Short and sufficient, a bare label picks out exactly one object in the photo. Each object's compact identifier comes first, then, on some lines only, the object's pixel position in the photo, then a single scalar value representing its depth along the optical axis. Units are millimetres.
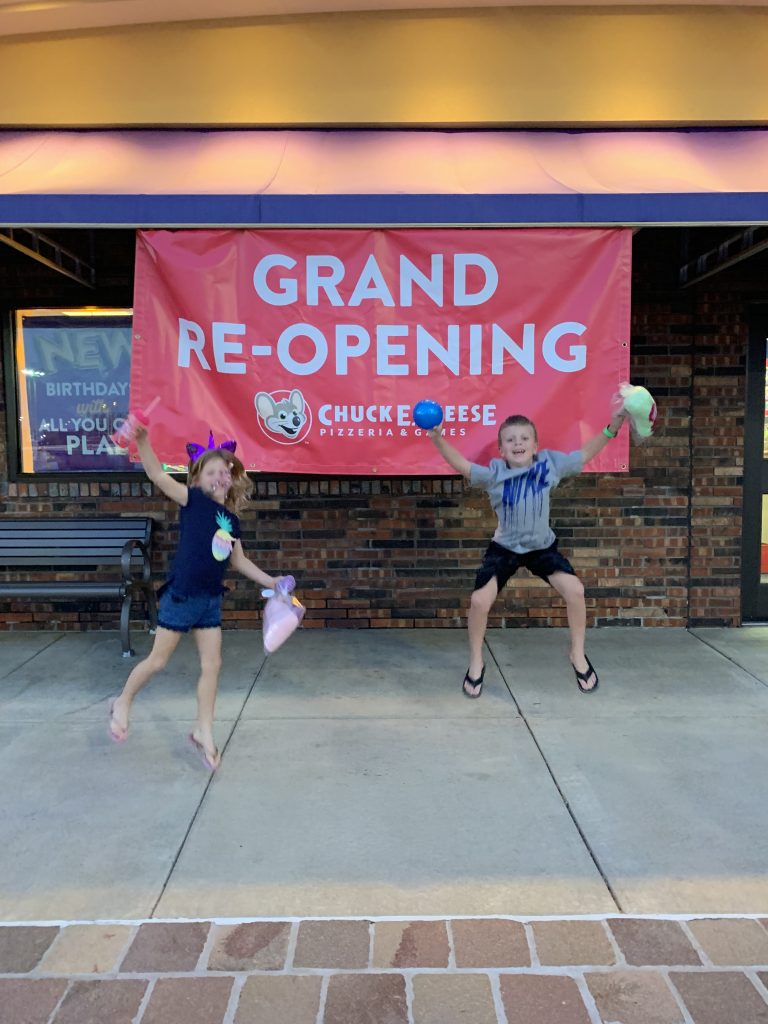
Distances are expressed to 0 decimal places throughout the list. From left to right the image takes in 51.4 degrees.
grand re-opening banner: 4500
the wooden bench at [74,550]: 5691
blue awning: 4152
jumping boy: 4438
